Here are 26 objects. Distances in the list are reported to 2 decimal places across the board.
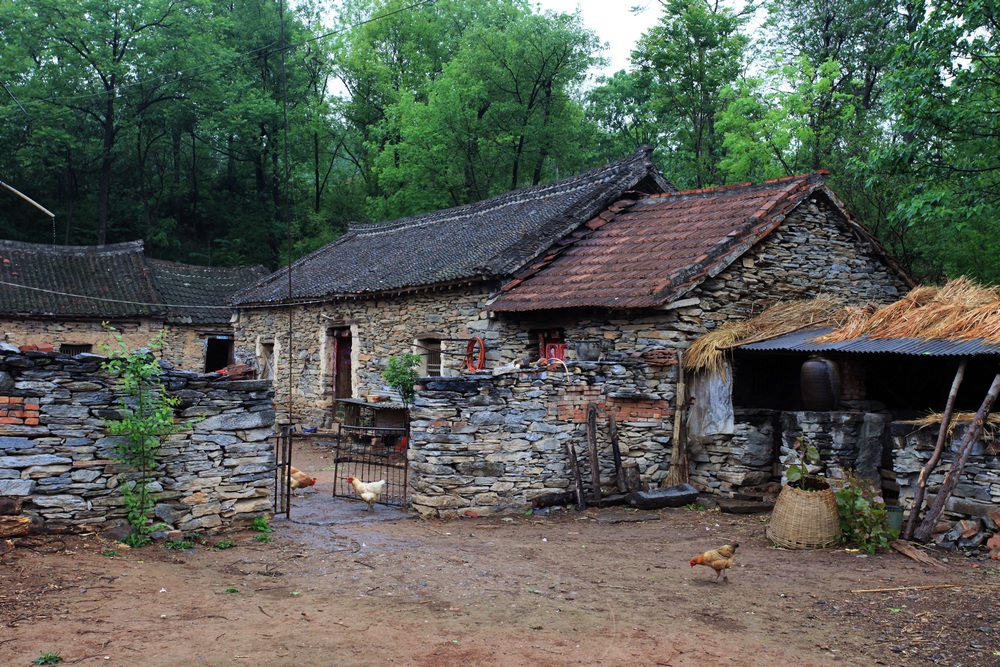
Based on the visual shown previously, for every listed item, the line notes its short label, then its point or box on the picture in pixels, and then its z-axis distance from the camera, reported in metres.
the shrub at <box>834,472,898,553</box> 7.93
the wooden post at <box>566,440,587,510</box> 10.02
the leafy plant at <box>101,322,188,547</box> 7.34
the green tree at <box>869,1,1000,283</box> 12.54
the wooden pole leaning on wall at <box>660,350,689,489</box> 10.75
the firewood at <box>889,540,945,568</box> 7.40
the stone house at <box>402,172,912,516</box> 9.65
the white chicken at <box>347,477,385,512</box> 9.95
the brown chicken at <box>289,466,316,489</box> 10.92
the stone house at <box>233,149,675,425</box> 14.25
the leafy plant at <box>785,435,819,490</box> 8.31
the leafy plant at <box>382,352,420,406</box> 14.37
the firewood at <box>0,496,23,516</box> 6.83
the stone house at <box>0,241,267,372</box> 21.14
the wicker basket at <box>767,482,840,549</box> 8.09
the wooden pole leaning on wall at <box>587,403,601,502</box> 10.13
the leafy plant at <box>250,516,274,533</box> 8.17
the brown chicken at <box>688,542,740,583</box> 6.83
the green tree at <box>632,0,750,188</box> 25.41
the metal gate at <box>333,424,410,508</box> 10.78
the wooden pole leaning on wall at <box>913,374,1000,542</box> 7.71
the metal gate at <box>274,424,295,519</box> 9.12
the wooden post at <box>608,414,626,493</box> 10.34
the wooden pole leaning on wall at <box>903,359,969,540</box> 7.95
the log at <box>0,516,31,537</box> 6.75
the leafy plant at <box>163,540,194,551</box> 7.45
